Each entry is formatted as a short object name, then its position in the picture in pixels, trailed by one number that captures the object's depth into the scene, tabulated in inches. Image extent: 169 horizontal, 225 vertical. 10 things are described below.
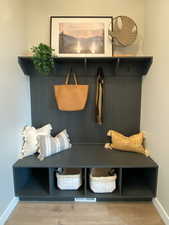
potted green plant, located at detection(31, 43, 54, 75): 69.5
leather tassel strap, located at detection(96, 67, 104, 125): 83.5
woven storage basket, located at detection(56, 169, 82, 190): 71.6
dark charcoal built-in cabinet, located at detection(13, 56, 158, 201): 70.8
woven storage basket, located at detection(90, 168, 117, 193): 70.4
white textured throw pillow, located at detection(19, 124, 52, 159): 77.1
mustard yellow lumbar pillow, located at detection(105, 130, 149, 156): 79.0
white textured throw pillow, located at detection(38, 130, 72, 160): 73.9
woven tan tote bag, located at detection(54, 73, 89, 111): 76.2
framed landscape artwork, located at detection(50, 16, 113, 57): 80.5
